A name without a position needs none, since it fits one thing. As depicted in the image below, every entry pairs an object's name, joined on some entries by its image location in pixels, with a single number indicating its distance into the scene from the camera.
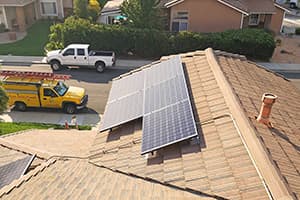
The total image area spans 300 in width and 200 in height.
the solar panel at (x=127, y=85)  10.12
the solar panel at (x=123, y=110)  8.62
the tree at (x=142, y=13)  27.06
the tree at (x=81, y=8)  30.88
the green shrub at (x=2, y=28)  34.25
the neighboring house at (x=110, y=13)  31.44
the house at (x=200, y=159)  5.71
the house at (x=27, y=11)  33.69
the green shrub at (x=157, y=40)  26.83
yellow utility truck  18.24
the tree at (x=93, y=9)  31.88
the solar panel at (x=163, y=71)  9.88
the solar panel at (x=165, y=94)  8.48
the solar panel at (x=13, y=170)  8.05
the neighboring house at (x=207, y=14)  29.52
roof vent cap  7.16
